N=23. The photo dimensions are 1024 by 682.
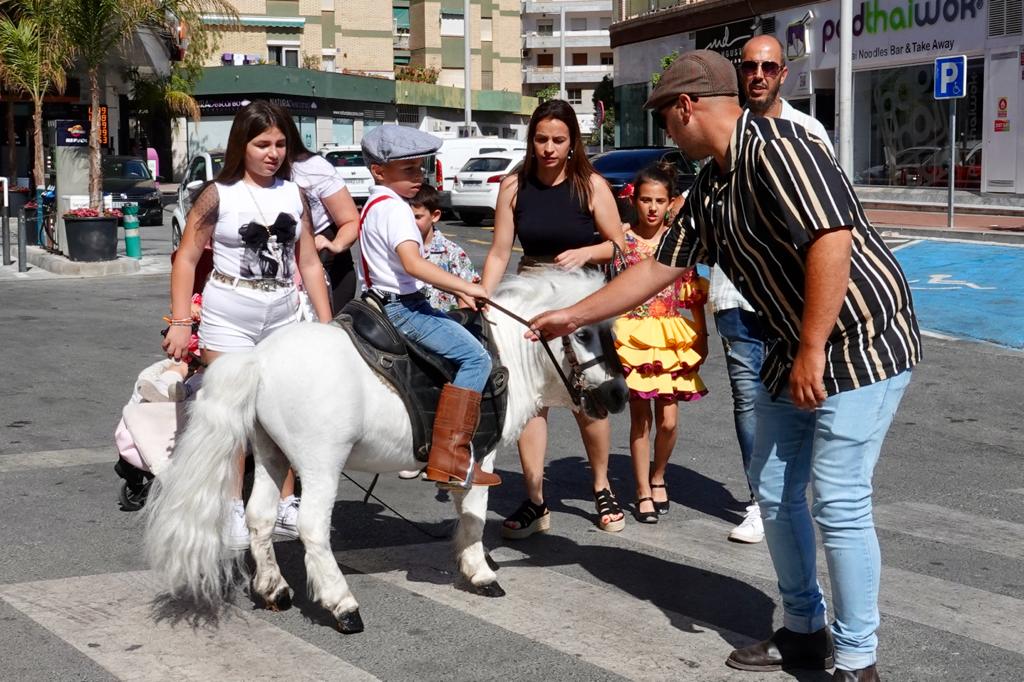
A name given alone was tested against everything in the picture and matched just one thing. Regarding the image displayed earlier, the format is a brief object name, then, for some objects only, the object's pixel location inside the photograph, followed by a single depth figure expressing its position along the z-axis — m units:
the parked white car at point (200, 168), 22.12
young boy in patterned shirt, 6.44
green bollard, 19.47
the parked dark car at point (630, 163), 23.23
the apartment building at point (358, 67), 55.72
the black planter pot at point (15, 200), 26.85
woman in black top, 5.85
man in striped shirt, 3.72
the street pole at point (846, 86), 20.47
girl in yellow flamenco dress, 6.28
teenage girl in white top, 5.16
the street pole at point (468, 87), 49.96
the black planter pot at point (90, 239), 18.19
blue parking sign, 19.75
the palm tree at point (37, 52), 23.86
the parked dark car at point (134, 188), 27.61
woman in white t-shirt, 5.64
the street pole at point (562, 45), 64.00
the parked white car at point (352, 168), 30.45
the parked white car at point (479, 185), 25.94
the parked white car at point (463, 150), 29.45
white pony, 4.50
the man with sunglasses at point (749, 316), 5.67
